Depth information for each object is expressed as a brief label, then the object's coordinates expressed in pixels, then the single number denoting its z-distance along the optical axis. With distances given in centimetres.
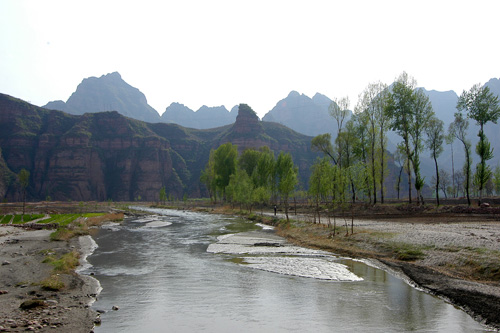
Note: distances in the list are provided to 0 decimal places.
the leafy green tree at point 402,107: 5725
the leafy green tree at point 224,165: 12294
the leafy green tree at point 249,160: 12194
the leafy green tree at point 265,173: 8538
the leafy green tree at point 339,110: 6825
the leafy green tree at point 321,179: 3925
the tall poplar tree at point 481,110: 5347
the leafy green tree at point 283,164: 7902
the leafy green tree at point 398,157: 9298
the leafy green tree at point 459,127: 6005
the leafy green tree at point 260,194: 7325
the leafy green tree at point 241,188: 8025
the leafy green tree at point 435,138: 6506
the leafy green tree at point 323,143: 7969
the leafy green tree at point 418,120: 5772
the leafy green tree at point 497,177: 7270
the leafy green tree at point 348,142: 6996
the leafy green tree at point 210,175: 13315
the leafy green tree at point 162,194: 15588
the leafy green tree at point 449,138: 6406
